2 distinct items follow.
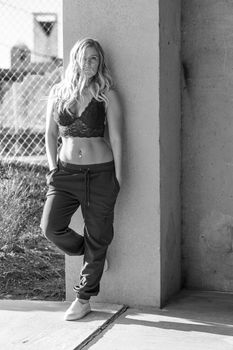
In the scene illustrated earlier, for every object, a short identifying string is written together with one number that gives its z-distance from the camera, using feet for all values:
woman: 16.48
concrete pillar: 16.97
